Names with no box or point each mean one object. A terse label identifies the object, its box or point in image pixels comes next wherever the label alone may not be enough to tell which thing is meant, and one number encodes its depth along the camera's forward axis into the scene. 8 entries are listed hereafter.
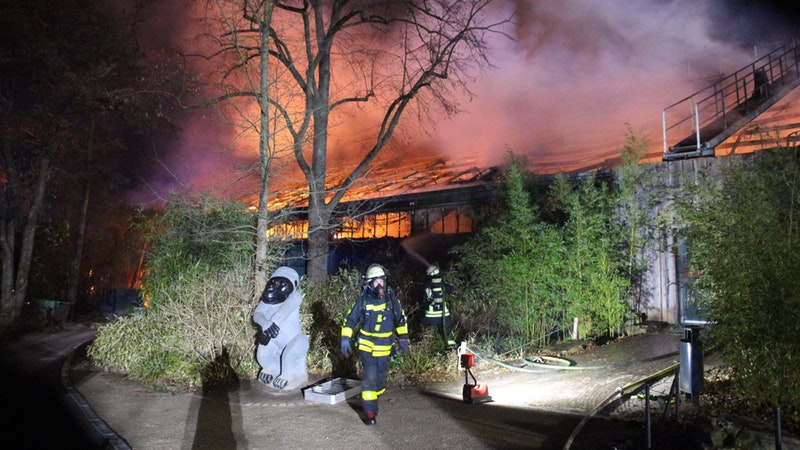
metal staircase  11.45
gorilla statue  7.57
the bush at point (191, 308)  8.46
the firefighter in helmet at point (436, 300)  10.14
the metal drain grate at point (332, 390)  7.04
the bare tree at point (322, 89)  12.55
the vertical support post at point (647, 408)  4.63
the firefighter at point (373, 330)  6.14
